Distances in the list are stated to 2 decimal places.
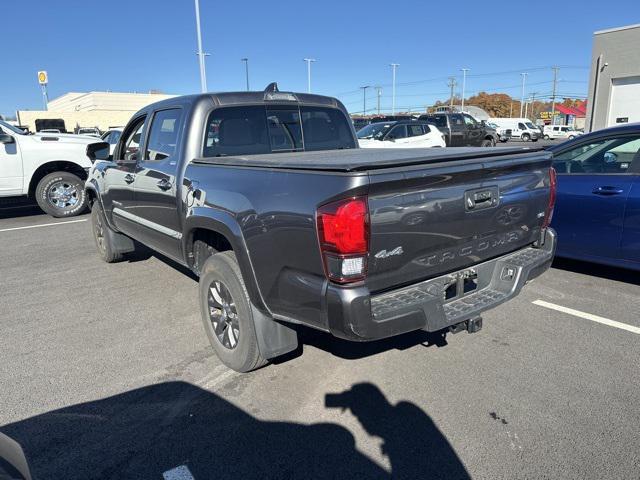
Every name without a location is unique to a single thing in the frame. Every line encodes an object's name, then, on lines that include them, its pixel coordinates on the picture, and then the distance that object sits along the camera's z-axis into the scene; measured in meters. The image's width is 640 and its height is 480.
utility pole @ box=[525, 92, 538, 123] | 108.97
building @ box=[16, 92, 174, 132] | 59.94
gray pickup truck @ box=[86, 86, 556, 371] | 2.45
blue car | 4.56
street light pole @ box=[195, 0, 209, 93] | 21.40
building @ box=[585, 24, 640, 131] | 24.16
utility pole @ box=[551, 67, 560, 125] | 74.28
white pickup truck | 9.20
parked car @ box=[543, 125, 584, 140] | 50.56
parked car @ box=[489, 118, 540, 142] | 45.28
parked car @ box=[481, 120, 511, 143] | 43.60
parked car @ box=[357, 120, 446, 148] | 16.08
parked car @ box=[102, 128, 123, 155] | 15.33
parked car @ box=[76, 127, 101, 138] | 28.77
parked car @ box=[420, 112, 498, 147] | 20.53
